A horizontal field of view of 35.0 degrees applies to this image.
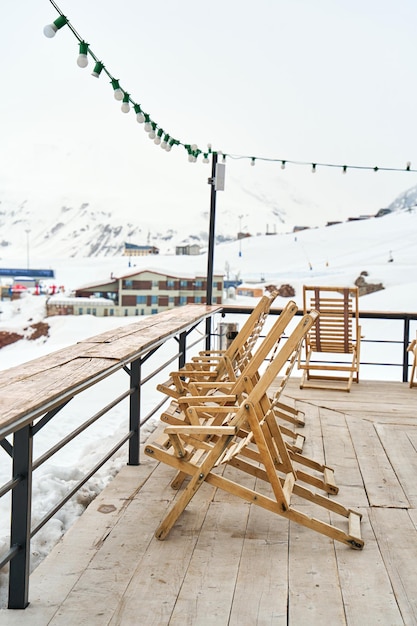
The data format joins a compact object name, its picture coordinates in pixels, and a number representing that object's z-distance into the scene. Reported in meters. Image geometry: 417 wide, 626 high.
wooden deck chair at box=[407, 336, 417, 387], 4.92
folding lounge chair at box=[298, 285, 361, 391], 5.27
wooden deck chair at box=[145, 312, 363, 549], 2.09
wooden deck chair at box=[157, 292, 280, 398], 2.93
